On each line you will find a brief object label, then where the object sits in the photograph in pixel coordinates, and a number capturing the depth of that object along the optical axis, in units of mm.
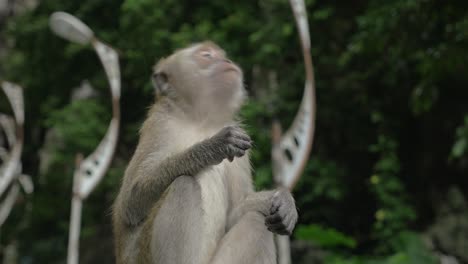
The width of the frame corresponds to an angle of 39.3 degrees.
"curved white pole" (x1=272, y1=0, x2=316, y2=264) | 6332
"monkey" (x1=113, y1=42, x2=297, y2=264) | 3504
